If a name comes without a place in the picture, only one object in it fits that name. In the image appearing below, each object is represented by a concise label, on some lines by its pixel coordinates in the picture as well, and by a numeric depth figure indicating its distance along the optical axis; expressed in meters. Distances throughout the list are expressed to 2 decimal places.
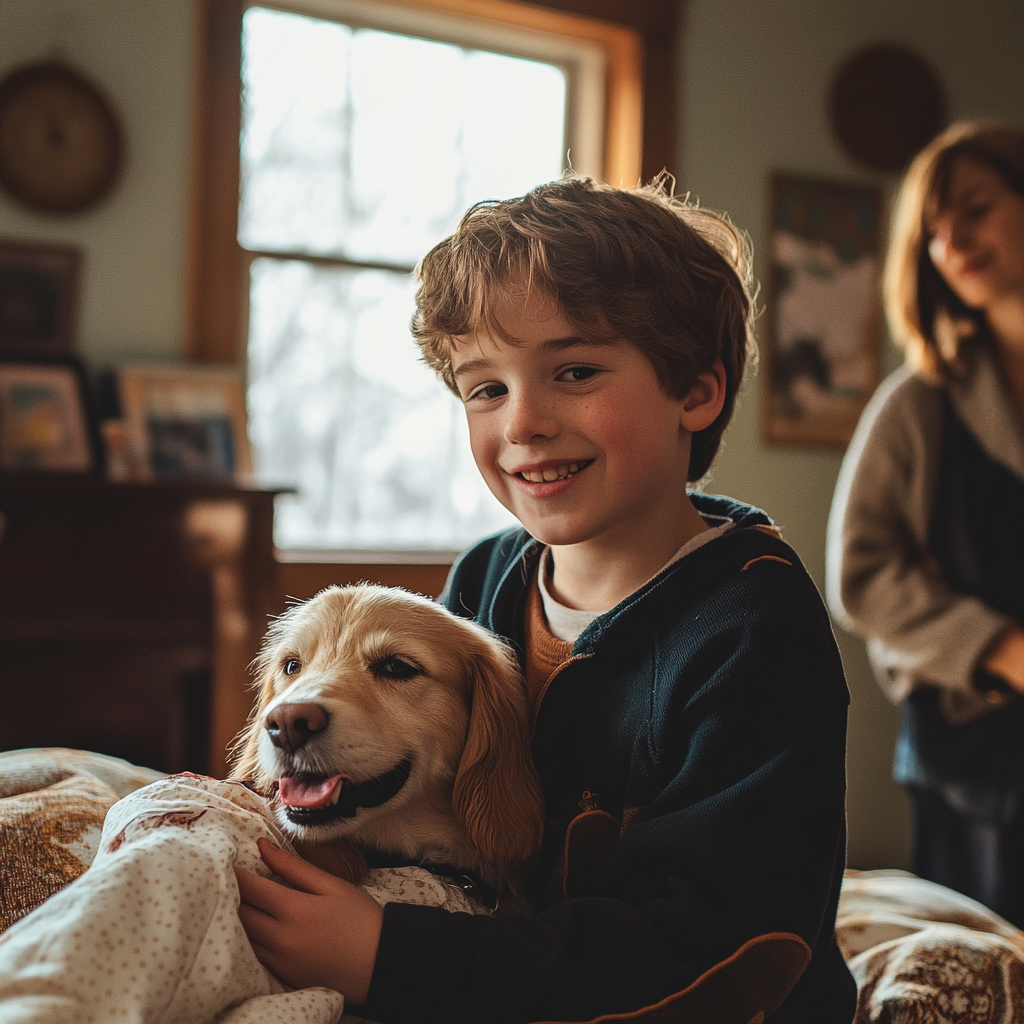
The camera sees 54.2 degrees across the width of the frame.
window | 2.83
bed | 0.97
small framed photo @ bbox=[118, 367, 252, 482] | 2.52
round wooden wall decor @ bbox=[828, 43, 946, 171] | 3.54
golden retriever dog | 0.90
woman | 2.10
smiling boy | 0.83
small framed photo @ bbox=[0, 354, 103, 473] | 2.34
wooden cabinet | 2.21
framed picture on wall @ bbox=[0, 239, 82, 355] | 2.46
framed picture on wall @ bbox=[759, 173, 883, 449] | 3.50
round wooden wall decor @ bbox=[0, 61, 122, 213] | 2.48
